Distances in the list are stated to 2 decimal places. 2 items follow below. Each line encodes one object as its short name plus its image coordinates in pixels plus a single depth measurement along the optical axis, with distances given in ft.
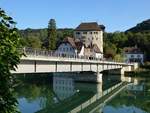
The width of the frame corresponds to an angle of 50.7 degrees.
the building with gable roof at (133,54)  206.48
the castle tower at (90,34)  210.54
